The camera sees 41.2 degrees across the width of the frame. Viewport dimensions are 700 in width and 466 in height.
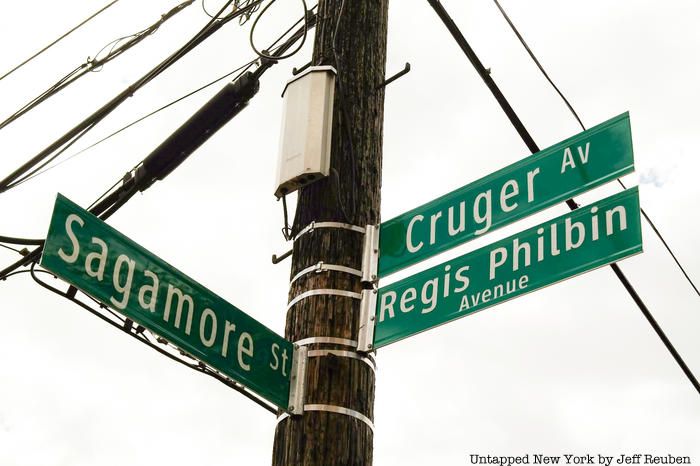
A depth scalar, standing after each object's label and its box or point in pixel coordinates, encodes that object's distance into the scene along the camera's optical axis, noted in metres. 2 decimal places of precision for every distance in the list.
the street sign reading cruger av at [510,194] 4.14
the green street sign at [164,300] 3.46
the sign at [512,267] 3.91
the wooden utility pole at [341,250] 3.87
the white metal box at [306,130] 4.42
